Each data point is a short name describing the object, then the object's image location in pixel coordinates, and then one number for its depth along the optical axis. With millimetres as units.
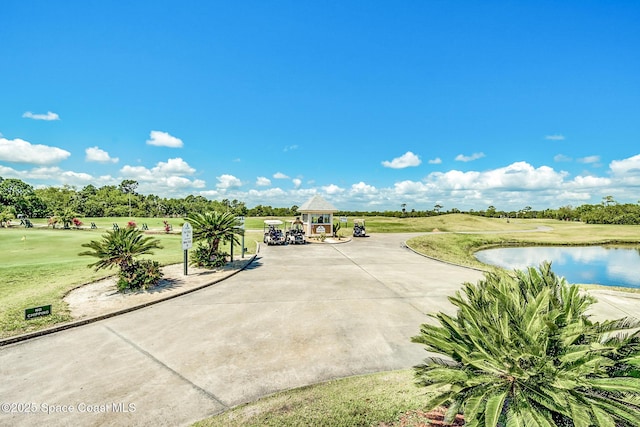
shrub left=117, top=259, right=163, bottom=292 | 10695
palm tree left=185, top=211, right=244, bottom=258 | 14516
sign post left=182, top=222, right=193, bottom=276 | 12584
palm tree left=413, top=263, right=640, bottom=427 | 2713
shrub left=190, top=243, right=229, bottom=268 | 14820
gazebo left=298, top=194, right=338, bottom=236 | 29938
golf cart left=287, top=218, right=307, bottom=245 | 25766
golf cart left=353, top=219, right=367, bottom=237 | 33156
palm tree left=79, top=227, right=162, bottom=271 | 10586
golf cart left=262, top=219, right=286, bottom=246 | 25109
